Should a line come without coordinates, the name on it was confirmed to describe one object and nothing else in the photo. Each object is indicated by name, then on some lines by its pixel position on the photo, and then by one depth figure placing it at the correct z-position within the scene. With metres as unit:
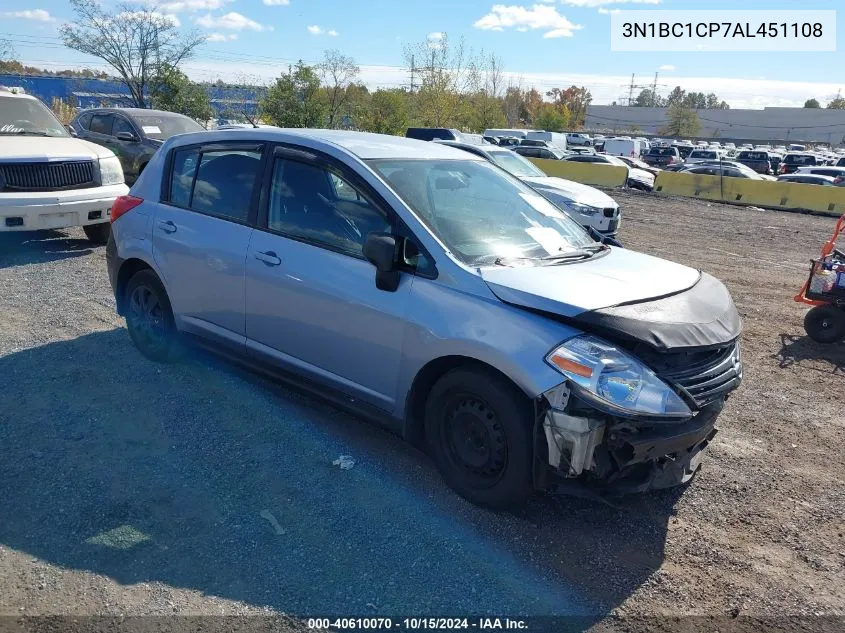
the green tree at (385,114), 33.31
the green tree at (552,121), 71.56
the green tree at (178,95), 29.50
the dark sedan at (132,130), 12.51
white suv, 7.75
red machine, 6.66
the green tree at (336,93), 34.03
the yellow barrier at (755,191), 19.95
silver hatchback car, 3.06
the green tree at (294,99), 28.88
